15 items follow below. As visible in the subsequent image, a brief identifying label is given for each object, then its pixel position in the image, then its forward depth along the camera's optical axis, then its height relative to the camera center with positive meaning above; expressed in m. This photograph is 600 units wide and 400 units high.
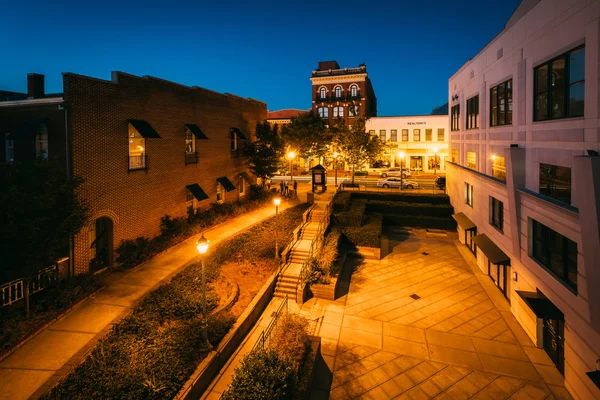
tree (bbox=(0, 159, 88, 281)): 10.19 -1.03
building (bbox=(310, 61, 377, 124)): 60.66 +15.74
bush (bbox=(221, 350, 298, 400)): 7.90 -4.78
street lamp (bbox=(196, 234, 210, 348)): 9.92 -3.51
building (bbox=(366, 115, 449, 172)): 54.66 +6.77
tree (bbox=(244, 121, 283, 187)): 29.81 +2.54
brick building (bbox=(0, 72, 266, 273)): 13.71 +1.78
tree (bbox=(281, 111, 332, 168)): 39.22 +5.16
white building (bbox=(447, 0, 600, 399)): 8.52 -0.06
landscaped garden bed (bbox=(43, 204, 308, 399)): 8.09 -4.65
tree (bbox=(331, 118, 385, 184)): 39.03 +4.10
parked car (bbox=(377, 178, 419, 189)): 39.66 -0.51
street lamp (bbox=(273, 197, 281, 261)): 17.79 -3.75
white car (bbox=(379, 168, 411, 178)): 49.91 +0.98
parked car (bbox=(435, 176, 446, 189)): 38.34 -0.53
